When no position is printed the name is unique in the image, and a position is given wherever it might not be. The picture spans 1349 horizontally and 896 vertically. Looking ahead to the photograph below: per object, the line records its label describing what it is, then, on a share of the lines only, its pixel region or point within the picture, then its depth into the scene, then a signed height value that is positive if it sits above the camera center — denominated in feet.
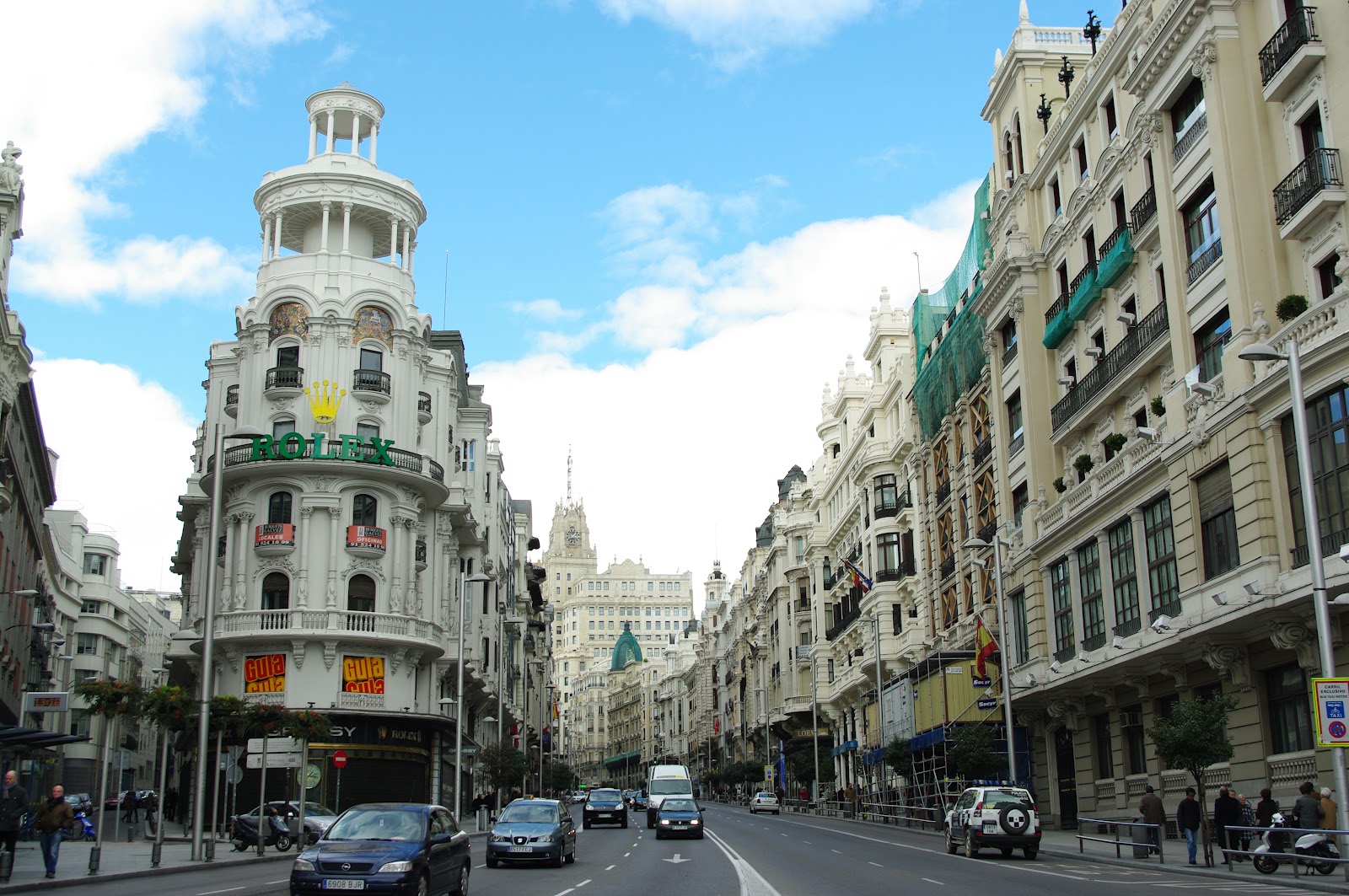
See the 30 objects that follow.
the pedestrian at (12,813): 71.10 -3.75
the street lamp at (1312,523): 65.46 +10.27
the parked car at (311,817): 121.28 -7.68
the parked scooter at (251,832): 114.01 -8.22
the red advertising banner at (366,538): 171.32 +26.77
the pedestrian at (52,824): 74.18 -4.58
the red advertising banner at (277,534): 169.68 +27.06
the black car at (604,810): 173.47 -10.19
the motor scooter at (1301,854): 66.44 -7.03
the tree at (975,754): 140.46 -3.04
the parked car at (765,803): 249.75 -14.04
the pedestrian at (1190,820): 81.05 -6.17
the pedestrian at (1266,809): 78.33 -5.37
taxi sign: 63.72 +0.35
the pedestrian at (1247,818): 85.66 -6.49
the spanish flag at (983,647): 143.95 +8.78
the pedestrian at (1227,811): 80.89 -5.61
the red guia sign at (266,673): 166.20 +8.66
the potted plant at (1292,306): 84.33 +27.08
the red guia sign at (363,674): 168.45 +8.46
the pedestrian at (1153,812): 87.61 -6.06
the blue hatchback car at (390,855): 50.80 -4.76
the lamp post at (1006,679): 122.31 +4.45
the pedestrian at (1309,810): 72.28 -5.10
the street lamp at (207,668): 93.35 +5.55
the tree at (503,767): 216.54 -5.21
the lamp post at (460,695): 161.48 +5.25
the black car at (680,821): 125.59 -8.59
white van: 173.37 -6.70
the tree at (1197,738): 82.02 -0.98
